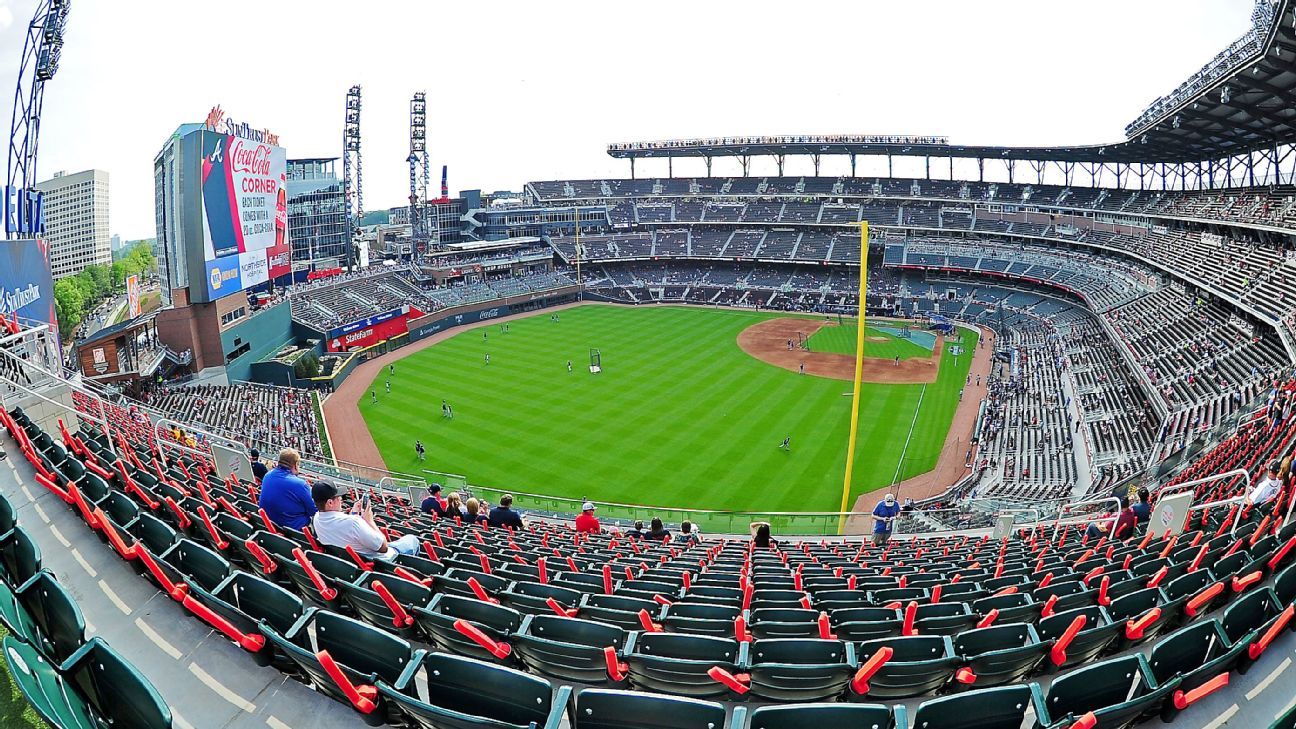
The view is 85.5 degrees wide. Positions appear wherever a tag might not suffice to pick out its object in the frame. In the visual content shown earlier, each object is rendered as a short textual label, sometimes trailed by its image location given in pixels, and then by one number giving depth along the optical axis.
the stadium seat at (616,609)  6.77
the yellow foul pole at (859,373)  22.53
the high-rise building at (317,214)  78.81
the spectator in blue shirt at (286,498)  8.13
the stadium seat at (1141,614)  5.99
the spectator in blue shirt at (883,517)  17.02
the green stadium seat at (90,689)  3.28
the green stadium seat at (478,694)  4.02
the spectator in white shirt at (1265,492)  10.23
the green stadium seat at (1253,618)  5.32
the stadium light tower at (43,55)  43.12
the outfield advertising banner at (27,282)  29.28
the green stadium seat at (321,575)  6.15
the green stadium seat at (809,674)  5.00
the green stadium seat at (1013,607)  6.97
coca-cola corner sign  38.34
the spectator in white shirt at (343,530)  7.28
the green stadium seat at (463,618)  5.50
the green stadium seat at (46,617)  4.06
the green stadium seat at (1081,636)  5.73
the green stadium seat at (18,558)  4.88
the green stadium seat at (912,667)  5.16
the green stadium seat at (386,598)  5.70
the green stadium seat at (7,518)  5.85
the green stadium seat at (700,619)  6.60
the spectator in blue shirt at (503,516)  13.98
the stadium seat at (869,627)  6.65
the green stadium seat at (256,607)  4.88
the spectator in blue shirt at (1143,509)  12.41
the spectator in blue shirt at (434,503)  15.13
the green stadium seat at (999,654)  5.42
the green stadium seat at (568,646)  5.17
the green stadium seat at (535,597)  6.92
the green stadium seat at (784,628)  6.56
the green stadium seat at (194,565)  5.60
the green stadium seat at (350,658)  4.22
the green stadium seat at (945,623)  6.77
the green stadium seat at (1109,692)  4.36
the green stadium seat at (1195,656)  4.91
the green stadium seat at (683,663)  5.10
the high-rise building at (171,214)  36.91
